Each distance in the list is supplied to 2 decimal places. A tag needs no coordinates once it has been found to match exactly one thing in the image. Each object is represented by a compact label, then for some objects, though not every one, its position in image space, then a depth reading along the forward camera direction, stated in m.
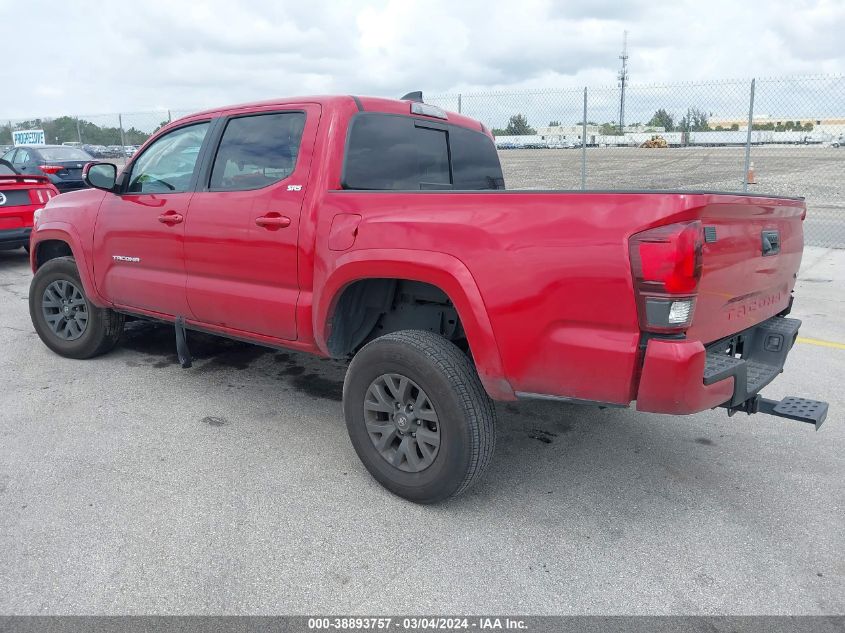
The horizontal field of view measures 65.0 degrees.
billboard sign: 30.69
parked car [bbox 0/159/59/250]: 8.81
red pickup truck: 2.47
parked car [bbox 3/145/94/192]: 14.51
